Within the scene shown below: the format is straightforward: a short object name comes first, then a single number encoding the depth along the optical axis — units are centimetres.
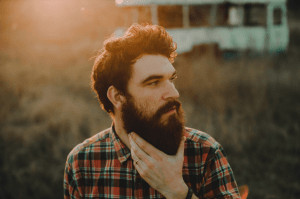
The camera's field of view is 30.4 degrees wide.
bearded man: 113
